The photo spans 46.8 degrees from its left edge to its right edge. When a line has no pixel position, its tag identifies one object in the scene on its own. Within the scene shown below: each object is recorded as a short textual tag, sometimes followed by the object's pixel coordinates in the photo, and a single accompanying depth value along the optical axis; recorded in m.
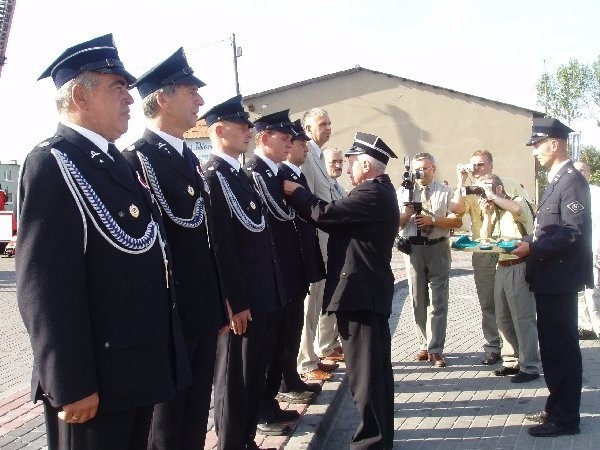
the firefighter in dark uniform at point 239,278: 3.71
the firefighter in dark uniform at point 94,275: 2.23
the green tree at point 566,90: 58.91
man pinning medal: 4.24
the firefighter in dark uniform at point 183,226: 3.18
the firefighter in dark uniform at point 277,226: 4.71
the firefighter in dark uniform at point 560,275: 4.73
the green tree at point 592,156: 57.97
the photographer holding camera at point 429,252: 6.74
